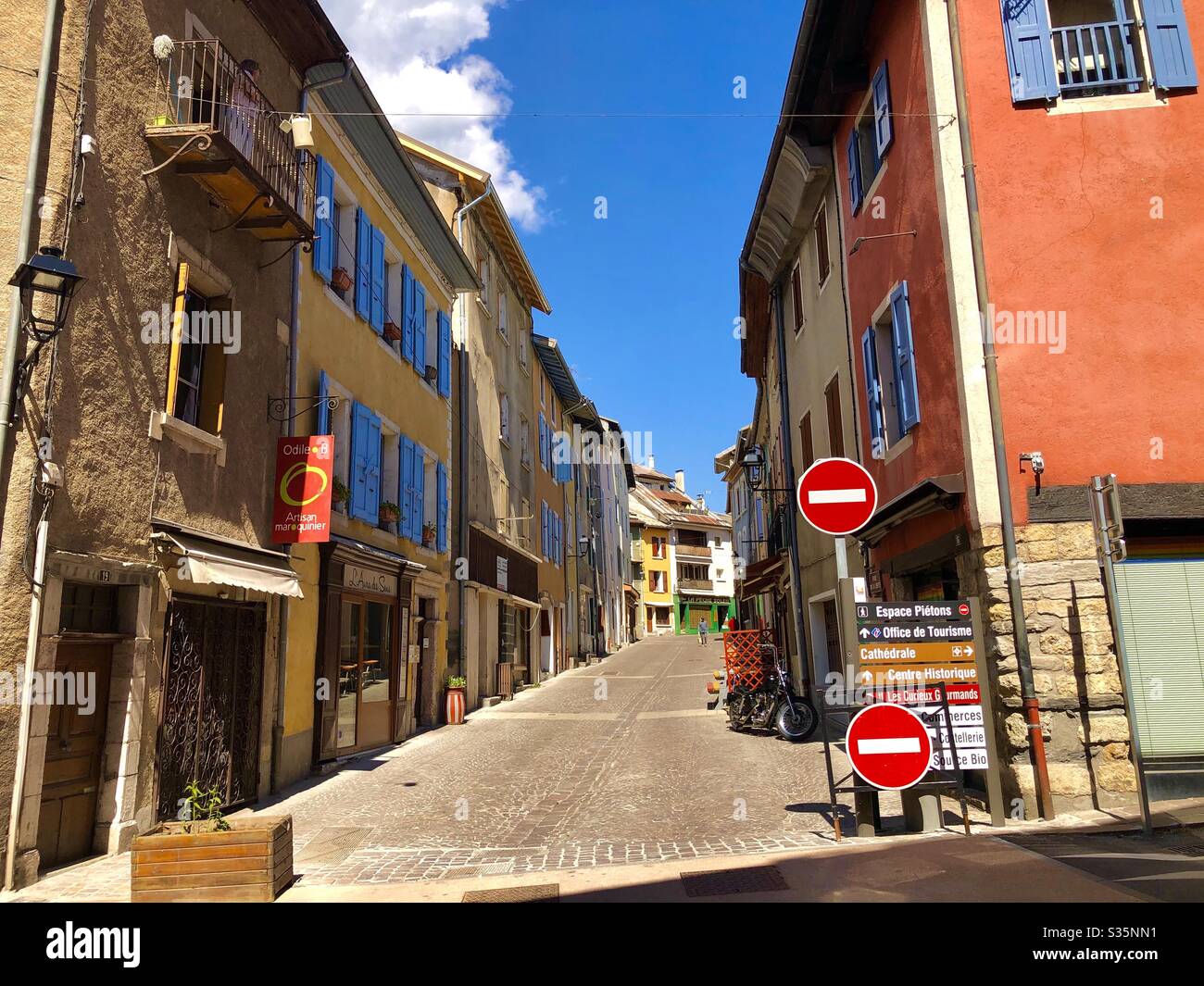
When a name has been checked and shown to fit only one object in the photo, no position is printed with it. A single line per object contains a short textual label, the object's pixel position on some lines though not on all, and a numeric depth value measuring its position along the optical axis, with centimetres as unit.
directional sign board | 657
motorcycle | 1202
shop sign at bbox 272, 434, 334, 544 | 962
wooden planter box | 535
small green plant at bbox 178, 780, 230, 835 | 562
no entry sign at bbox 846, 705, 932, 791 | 616
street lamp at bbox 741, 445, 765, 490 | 1667
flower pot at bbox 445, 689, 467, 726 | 1535
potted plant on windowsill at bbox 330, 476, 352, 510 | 1141
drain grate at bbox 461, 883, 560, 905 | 536
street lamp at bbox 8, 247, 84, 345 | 596
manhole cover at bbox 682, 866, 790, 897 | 531
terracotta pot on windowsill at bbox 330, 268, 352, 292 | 1177
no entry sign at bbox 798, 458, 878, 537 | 632
